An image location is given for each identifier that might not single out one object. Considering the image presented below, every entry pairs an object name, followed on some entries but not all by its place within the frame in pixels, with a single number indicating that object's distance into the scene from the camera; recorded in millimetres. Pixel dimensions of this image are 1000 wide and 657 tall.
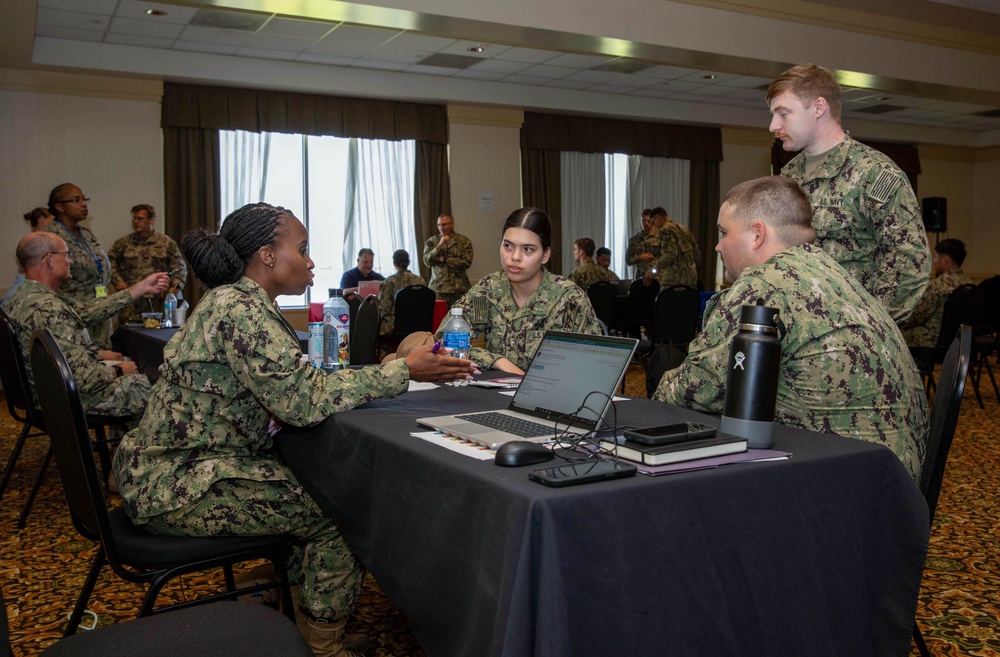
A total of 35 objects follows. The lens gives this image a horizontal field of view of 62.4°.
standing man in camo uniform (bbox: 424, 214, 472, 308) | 9336
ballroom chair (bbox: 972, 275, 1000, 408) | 6582
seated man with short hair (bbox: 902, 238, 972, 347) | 6184
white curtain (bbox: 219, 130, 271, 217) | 9000
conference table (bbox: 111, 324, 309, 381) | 4266
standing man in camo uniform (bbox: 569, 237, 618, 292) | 9273
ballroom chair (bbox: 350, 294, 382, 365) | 3490
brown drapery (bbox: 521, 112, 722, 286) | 10578
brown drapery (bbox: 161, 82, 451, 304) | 8609
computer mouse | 1310
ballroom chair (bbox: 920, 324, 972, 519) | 1659
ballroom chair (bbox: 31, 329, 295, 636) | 1666
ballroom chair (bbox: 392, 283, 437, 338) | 7383
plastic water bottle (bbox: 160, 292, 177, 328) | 5277
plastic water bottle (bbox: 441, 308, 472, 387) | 2639
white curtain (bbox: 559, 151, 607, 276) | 11000
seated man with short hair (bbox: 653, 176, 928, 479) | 1643
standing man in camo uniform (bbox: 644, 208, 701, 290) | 9352
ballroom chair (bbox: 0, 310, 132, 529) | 3232
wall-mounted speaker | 12734
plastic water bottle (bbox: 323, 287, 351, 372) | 2641
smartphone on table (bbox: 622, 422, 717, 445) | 1324
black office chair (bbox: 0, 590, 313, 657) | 1288
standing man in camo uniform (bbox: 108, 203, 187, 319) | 7348
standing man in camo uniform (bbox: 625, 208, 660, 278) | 9695
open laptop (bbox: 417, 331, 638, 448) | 1599
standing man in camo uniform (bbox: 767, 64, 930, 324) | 2582
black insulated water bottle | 1424
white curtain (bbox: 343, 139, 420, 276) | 9773
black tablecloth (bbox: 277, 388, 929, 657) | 1131
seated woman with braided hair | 1811
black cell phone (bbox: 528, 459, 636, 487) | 1179
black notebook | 1272
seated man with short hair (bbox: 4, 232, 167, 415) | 3430
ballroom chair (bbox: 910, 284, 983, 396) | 5734
